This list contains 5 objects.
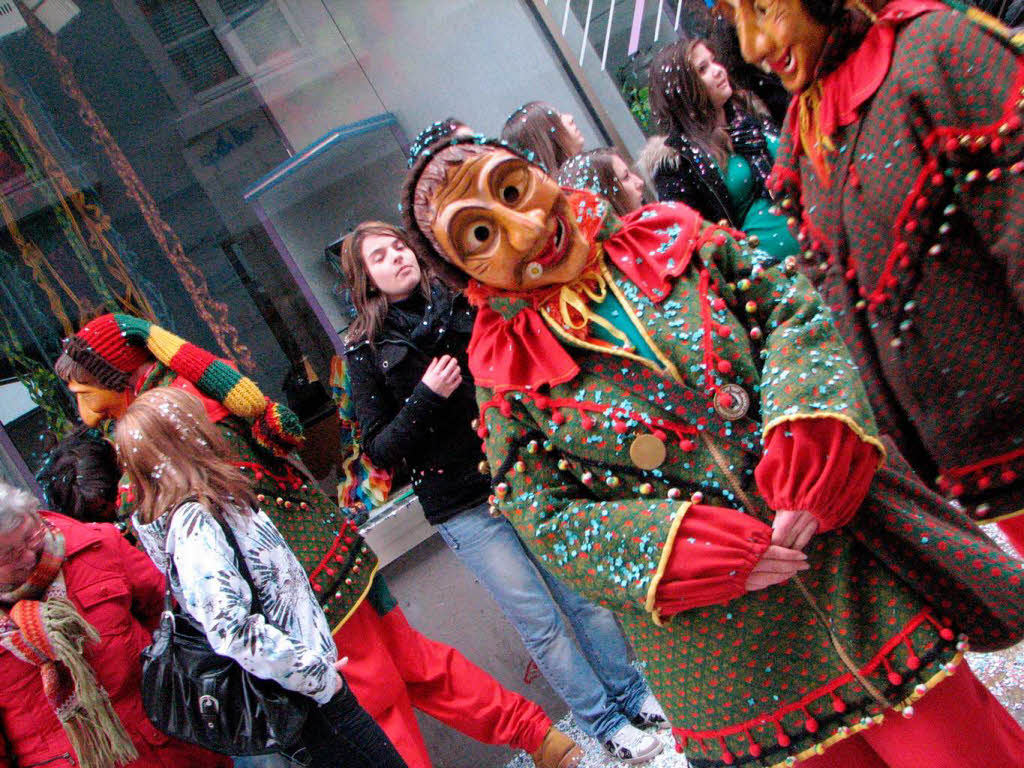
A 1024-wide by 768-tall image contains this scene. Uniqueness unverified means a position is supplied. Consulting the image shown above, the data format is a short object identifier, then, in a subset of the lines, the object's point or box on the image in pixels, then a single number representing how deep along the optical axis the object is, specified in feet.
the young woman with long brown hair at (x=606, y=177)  8.27
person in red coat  7.43
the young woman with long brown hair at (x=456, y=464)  9.12
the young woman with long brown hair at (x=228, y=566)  6.64
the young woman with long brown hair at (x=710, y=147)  8.94
